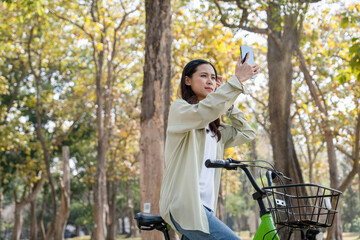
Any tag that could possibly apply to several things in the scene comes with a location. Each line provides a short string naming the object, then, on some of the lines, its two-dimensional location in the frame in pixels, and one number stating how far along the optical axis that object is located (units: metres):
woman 2.70
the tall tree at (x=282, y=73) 8.49
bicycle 2.41
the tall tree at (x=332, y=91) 14.09
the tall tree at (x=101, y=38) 17.70
